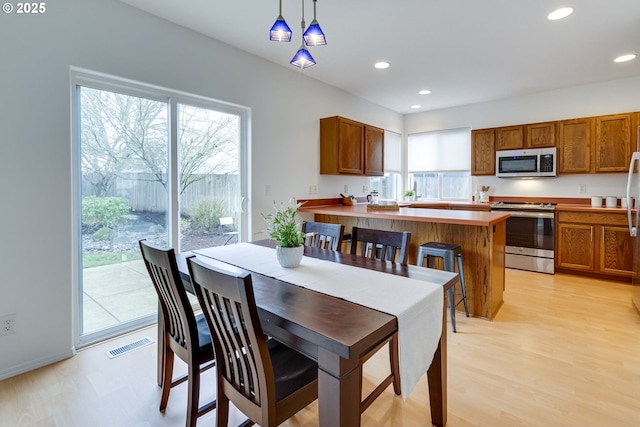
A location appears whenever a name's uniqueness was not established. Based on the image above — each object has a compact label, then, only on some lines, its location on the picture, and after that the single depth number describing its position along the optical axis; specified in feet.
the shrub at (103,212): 7.98
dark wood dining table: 3.29
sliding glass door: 7.99
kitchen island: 9.34
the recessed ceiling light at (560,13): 8.23
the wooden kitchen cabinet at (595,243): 12.59
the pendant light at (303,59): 6.74
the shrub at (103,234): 8.20
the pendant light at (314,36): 6.14
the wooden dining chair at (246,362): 3.53
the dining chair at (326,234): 7.75
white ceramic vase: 5.82
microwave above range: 14.79
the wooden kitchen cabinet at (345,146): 13.60
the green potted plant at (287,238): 5.82
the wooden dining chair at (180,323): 4.67
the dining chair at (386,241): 6.42
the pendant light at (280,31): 6.13
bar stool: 8.77
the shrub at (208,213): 10.12
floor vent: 7.58
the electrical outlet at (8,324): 6.61
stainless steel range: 14.06
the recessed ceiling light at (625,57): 11.28
